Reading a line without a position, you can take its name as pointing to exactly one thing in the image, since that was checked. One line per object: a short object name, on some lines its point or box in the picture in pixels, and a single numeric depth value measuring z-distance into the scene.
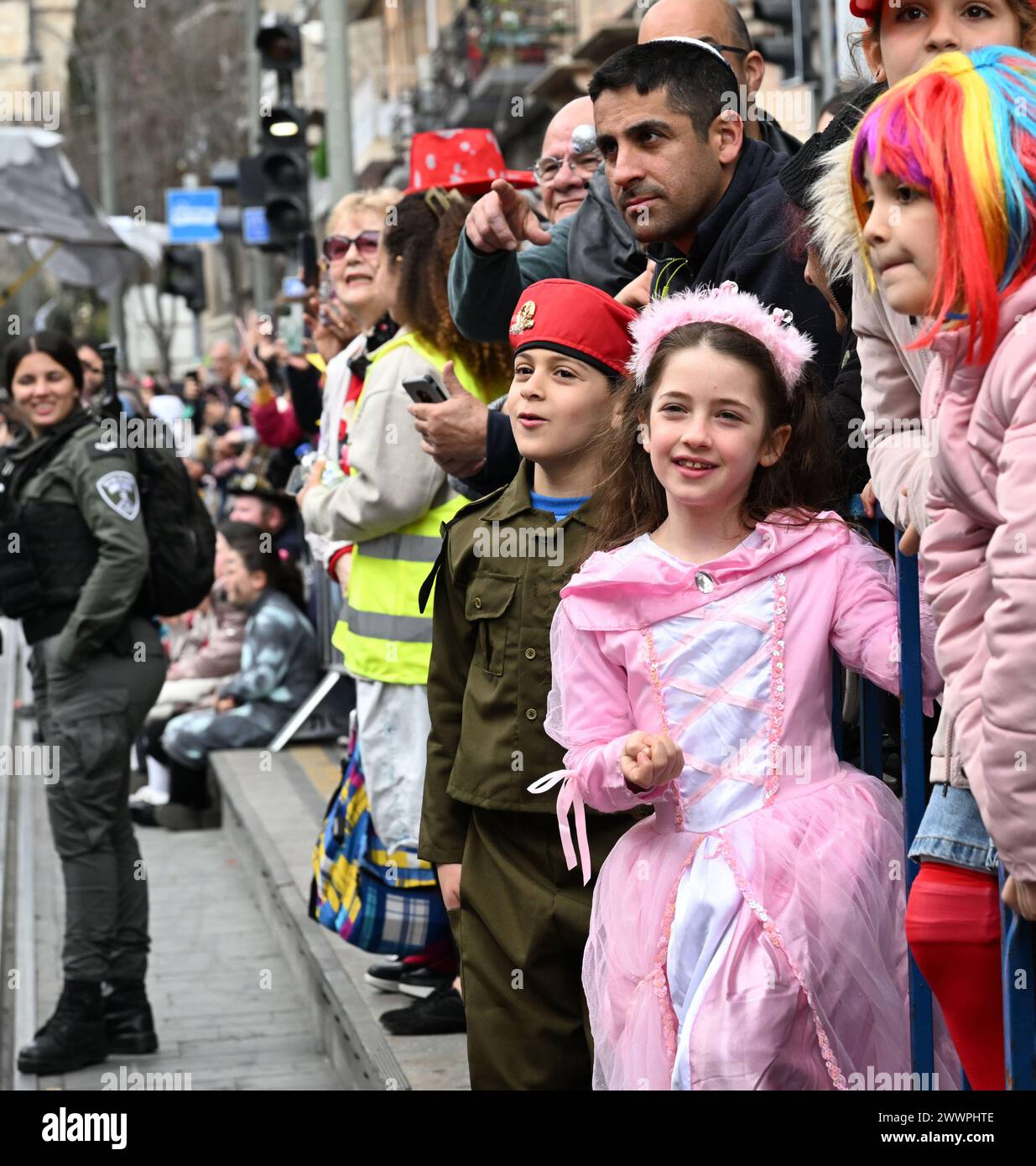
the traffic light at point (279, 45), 12.19
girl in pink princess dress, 2.90
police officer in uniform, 6.32
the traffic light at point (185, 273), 22.23
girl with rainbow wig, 2.27
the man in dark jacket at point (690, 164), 3.69
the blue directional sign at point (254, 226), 12.62
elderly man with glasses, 5.24
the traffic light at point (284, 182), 11.96
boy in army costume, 3.71
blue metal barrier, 2.86
